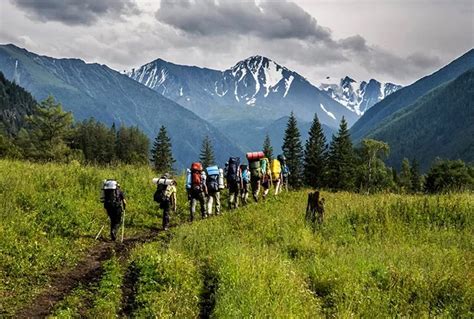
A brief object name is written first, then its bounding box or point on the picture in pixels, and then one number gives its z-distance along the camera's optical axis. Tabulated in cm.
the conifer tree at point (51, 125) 7638
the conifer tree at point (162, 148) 11838
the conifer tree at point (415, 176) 11406
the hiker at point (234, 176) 2192
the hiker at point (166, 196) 1739
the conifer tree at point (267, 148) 10246
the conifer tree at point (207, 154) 12438
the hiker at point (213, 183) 1995
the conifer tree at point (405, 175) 12038
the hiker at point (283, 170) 2827
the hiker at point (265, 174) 2411
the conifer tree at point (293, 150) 9555
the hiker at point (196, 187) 1922
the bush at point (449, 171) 9279
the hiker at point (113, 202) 1539
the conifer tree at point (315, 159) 8925
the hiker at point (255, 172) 2306
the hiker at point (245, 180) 2312
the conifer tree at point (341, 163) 8319
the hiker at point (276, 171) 2553
